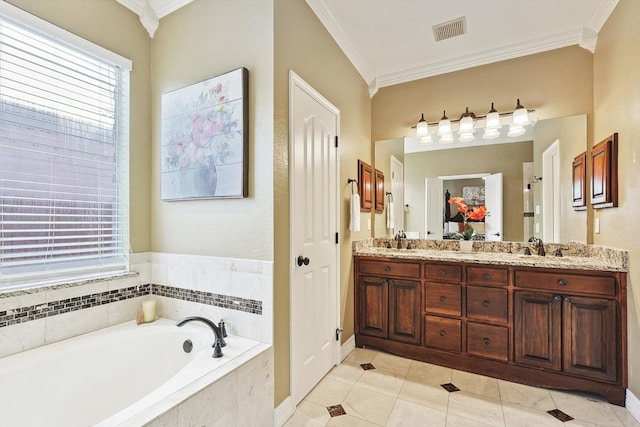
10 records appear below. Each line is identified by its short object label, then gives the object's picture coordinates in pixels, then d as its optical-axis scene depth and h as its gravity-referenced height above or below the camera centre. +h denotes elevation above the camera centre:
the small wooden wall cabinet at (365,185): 2.98 +0.29
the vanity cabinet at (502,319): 2.02 -0.83
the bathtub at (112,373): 1.37 -0.84
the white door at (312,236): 1.96 -0.16
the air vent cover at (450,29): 2.40 +1.53
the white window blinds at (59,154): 1.64 +0.37
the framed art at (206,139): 1.84 +0.50
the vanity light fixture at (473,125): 2.69 +0.84
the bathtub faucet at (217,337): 1.60 -0.68
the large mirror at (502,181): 2.58 +0.32
